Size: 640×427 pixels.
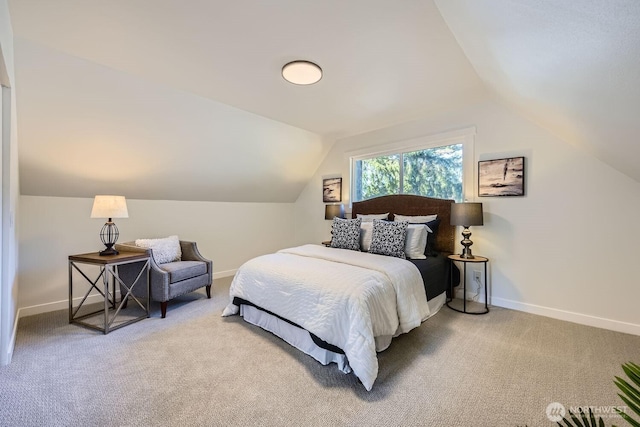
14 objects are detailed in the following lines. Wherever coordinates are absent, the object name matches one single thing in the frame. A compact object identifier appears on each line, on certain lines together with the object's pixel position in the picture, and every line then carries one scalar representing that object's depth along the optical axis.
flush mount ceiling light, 2.52
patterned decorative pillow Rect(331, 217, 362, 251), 3.46
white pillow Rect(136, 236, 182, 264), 3.32
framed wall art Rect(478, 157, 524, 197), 3.09
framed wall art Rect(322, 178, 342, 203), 4.82
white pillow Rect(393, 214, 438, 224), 3.56
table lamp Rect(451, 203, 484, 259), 3.04
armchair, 2.97
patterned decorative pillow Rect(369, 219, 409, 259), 3.08
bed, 1.94
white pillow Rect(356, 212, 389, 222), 3.99
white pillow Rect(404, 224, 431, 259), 3.15
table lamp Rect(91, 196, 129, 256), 2.75
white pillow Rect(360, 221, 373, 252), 3.43
